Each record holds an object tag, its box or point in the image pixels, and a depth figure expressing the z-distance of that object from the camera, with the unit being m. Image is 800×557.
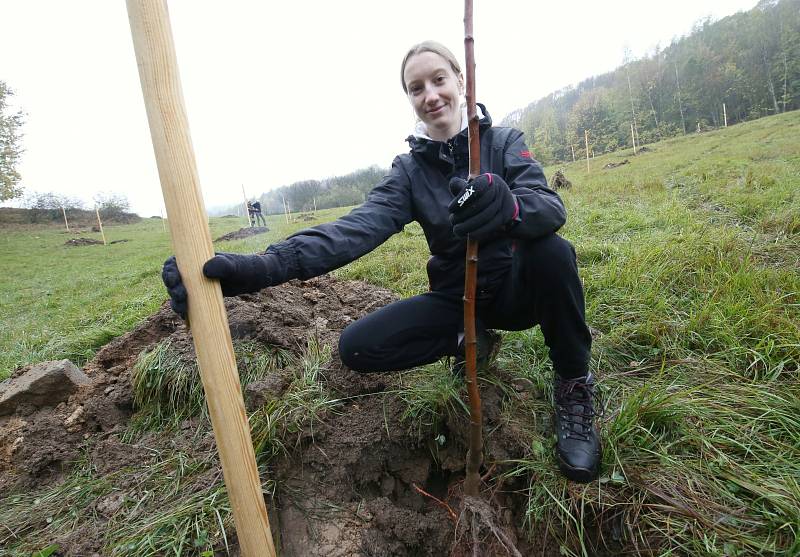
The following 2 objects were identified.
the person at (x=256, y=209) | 12.90
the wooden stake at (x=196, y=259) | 1.11
